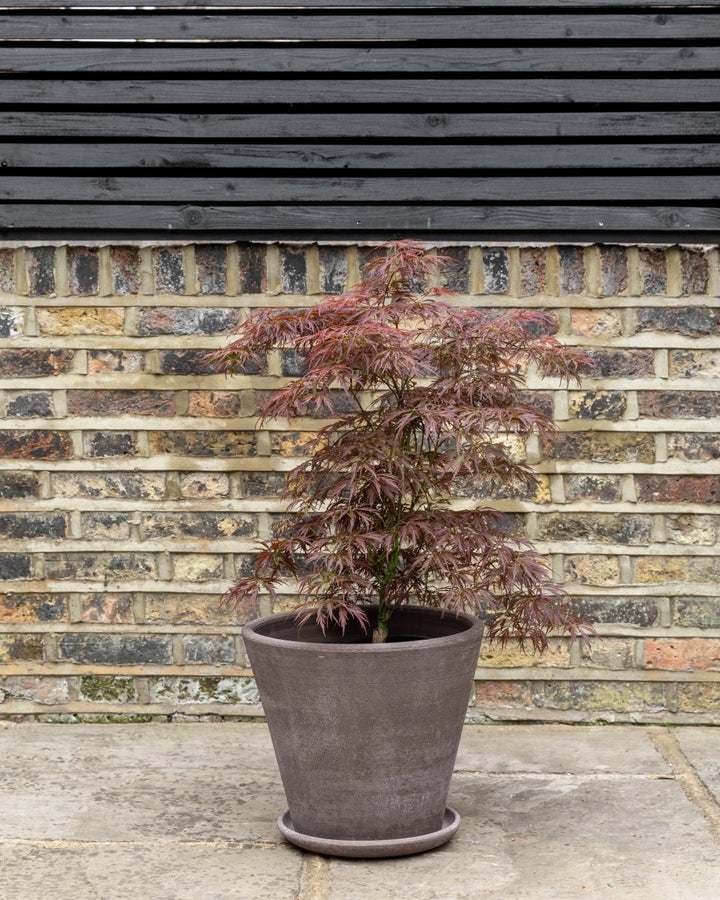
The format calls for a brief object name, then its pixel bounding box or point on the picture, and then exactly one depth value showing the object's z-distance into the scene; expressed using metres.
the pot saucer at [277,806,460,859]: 3.06
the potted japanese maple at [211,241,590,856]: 3.01
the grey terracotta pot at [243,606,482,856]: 3.02
